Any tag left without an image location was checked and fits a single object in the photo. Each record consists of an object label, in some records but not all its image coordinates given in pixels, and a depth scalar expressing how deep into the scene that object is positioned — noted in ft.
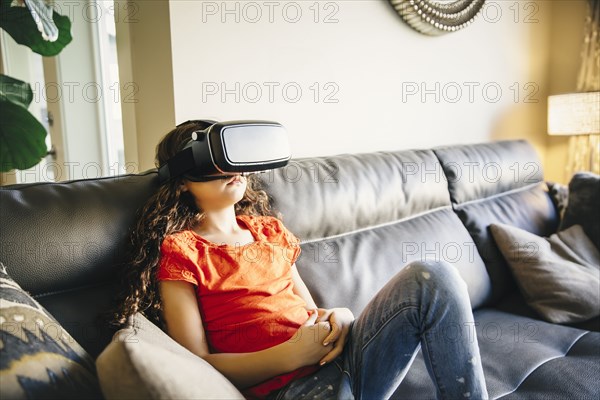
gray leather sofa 2.95
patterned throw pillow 1.81
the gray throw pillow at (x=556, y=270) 4.61
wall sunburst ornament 5.93
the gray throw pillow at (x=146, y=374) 1.72
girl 2.89
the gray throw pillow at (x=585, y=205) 5.34
